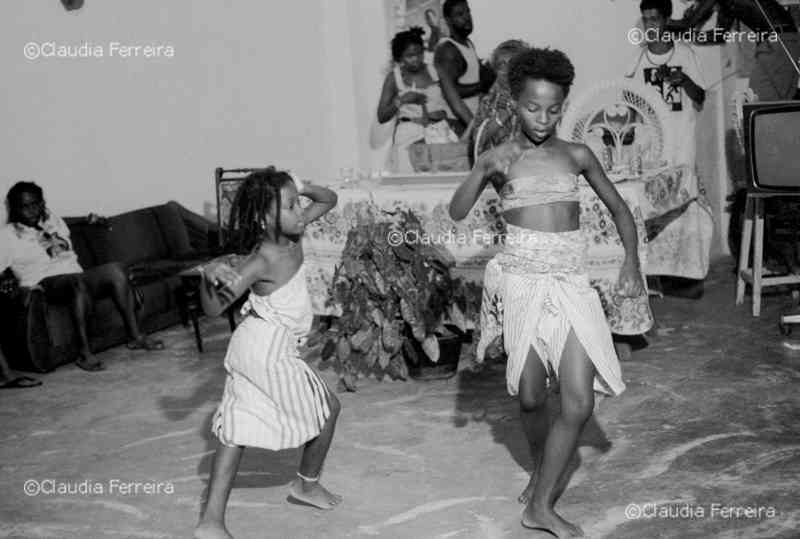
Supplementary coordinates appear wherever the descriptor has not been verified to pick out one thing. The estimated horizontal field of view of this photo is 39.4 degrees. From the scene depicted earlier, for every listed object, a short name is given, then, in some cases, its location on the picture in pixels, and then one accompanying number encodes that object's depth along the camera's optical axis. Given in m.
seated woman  7.22
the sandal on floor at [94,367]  7.10
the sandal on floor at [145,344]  7.53
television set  6.46
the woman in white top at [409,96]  8.26
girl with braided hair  3.96
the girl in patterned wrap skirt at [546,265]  3.88
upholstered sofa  7.07
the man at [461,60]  8.77
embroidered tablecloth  6.02
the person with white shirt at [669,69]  8.16
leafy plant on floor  5.99
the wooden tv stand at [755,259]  6.87
